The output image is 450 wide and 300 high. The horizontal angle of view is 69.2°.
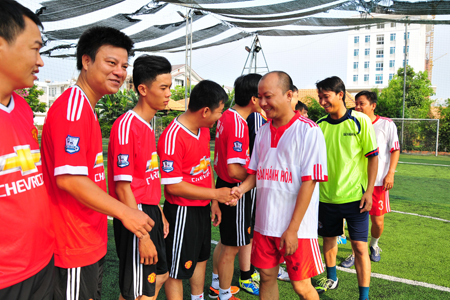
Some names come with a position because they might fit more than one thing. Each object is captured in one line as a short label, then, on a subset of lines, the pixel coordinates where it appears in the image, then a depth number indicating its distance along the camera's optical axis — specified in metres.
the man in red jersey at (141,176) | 2.07
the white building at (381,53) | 65.50
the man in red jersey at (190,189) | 2.60
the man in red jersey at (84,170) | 1.56
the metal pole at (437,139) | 18.48
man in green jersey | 3.18
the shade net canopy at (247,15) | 8.64
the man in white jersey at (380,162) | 4.27
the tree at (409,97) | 24.45
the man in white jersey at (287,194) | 2.25
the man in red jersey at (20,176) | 1.29
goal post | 18.91
